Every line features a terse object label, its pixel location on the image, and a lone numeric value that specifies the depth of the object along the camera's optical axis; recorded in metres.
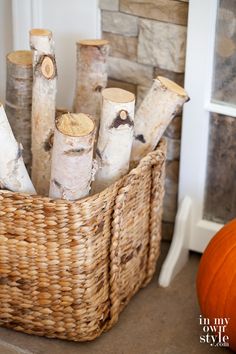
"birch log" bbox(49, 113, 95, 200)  1.79
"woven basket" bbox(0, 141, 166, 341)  1.86
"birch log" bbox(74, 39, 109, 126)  2.14
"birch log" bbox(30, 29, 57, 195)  2.02
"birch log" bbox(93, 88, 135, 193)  1.93
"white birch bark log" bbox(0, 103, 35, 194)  1.87
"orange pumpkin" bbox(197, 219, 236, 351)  1.93
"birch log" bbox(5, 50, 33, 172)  2.12
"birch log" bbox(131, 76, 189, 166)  2.02
